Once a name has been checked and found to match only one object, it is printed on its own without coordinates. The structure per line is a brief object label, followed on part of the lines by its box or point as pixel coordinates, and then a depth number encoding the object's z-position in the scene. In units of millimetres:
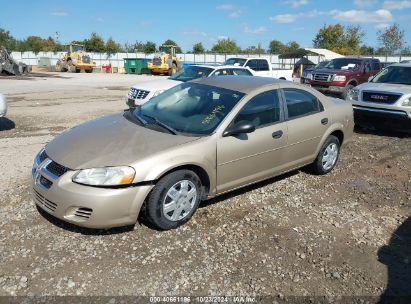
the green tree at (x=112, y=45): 69375
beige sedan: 3584
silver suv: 8406
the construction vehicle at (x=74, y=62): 35562
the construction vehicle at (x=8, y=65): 26842
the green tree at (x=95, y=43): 67312
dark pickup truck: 14405
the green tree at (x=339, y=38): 63878
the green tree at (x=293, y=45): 79881
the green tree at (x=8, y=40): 61312
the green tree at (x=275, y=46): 81550
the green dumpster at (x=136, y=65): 38125
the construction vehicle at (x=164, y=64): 34219
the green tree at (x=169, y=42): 75212
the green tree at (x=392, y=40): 53481
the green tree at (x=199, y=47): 82125
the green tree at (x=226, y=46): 83825
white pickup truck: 16422
